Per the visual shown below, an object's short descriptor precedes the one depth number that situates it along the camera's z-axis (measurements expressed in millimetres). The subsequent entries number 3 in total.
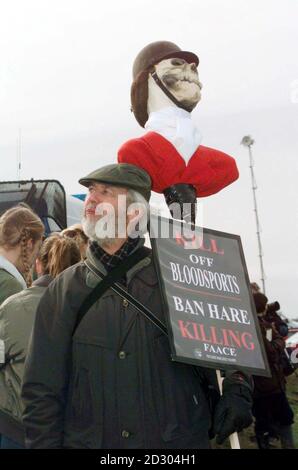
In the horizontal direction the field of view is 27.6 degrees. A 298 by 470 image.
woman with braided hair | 2773
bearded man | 1844
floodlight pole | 3873
